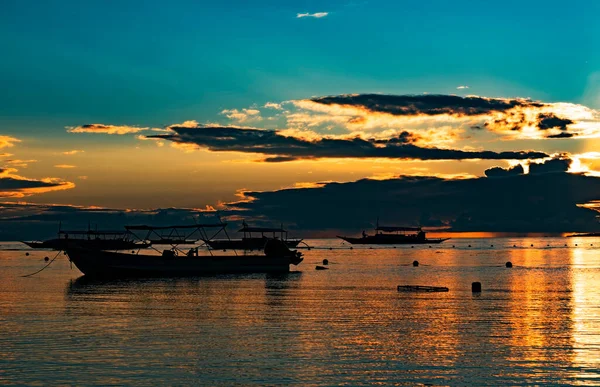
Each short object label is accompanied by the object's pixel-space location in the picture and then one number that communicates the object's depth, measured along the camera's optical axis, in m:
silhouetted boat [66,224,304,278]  98.12
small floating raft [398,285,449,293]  78.00
